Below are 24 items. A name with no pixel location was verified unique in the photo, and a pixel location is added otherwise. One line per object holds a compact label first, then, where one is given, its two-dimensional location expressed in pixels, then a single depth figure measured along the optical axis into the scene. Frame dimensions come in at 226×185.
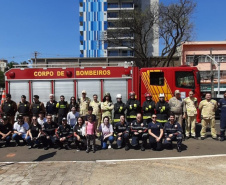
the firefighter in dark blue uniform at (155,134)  6.92
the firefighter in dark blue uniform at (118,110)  8.08
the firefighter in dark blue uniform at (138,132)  7.12
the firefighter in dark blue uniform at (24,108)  8.65
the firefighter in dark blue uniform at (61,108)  8.62
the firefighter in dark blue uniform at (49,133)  7.40
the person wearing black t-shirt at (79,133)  7.13
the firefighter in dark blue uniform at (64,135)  7.24
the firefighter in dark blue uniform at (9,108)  8.66
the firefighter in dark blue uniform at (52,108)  8.73
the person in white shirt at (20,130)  7.72
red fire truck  9.12
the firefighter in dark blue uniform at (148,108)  7.90
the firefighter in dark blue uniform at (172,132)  6.86
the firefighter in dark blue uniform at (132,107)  8.01
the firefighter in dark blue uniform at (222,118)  8.04
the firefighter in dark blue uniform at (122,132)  7.20
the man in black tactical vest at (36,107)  8.63
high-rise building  58.85
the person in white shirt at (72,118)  8.17
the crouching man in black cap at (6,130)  7.72
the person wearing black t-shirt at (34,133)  7.46
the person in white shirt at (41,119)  8.08
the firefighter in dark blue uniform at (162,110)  7.83
